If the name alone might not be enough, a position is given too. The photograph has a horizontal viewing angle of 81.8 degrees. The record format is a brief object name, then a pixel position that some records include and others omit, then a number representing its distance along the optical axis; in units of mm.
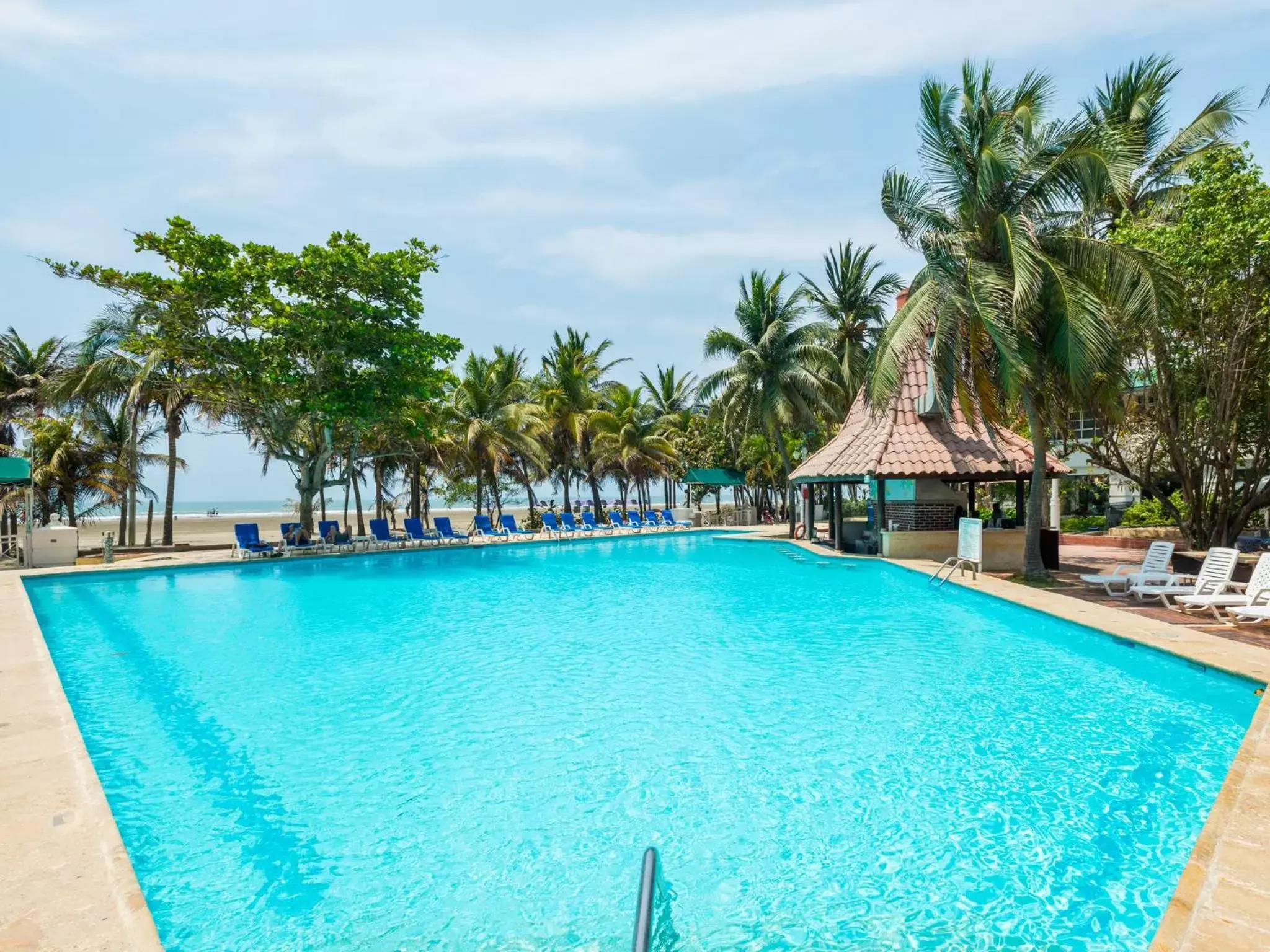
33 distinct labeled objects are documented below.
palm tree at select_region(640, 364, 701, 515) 39688
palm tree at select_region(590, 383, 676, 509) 32906
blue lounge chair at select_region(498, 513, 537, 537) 27000
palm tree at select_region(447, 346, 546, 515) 28688
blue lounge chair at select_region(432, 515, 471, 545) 24578
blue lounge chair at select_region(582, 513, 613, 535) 29047
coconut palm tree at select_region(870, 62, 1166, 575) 11984
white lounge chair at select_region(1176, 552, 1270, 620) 8875
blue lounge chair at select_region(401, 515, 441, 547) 23719
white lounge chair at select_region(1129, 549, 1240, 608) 9781
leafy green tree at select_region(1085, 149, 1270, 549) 12352
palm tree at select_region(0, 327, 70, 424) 23000
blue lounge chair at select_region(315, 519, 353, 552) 21875
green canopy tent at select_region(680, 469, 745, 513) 34000
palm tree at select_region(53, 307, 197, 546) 21797
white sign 14461
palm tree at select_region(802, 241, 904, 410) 27312
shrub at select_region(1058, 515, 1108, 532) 24891
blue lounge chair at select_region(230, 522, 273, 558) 19938
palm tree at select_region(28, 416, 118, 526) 20594
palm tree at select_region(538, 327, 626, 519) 32156
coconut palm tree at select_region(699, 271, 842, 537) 25938
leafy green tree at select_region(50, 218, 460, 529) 19578
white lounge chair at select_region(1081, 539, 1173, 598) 10969
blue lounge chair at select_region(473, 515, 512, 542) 26266
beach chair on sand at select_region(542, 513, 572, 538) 27516
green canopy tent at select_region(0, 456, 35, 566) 16812
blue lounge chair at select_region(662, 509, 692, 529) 31578
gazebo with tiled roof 17359
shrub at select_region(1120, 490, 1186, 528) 22516
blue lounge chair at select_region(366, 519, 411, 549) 23125
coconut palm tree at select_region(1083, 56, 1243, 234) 17188
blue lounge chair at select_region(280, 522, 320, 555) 21250
